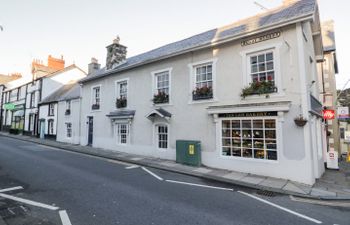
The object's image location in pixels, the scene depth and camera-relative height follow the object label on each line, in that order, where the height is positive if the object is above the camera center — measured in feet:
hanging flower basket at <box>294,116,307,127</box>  26.20 +0.75
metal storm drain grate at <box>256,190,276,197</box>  22.63 -7.41
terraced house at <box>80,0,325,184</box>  27.76 +4.86
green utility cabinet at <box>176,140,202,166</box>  35.29 -4.40
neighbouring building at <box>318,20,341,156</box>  54.34 +12.46
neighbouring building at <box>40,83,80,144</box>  67.11 +4.85
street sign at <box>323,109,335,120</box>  40.63 +2.53
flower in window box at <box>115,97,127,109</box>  50.34 +6.17
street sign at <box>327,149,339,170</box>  36.63 -5.91
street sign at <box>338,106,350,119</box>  39.12 +2.86
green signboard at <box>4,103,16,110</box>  108.09 +11.29
